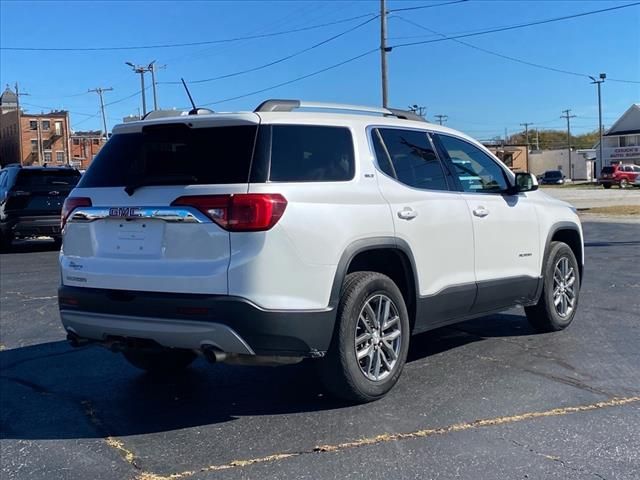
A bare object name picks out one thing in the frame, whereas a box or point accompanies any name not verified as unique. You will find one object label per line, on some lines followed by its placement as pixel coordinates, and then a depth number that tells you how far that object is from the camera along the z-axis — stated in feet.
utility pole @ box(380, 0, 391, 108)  95.04
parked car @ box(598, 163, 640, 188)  200.44
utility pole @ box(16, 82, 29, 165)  327.06
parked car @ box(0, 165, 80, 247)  49.80
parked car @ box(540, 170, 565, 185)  236.84
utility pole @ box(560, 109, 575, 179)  318.16
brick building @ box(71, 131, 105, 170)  352.69
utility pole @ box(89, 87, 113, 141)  273.13
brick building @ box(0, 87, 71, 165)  329.72
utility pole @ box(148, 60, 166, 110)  203.72
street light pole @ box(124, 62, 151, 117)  207.60
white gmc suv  13.74
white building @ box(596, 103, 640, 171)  271.69
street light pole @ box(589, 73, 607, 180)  229.66
